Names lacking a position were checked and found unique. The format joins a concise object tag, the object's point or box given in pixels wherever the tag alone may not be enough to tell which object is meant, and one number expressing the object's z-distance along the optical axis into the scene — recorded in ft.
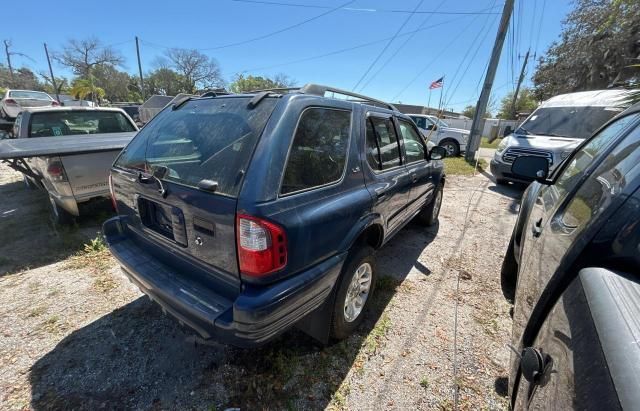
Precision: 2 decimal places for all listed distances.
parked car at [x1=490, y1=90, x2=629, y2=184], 19.89
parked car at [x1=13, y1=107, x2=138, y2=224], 11.53
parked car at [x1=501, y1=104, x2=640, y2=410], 2.38
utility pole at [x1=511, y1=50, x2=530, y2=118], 101.98
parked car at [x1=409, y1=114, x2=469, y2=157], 42.11
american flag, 44.47
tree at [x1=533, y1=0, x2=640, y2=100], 47.47
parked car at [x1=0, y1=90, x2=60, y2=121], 43.47
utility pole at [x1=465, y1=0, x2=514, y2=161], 33.03
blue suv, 4.95
